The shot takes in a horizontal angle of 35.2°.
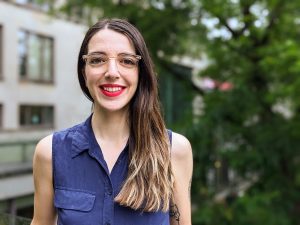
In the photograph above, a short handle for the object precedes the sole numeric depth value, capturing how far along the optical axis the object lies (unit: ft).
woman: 5.36
